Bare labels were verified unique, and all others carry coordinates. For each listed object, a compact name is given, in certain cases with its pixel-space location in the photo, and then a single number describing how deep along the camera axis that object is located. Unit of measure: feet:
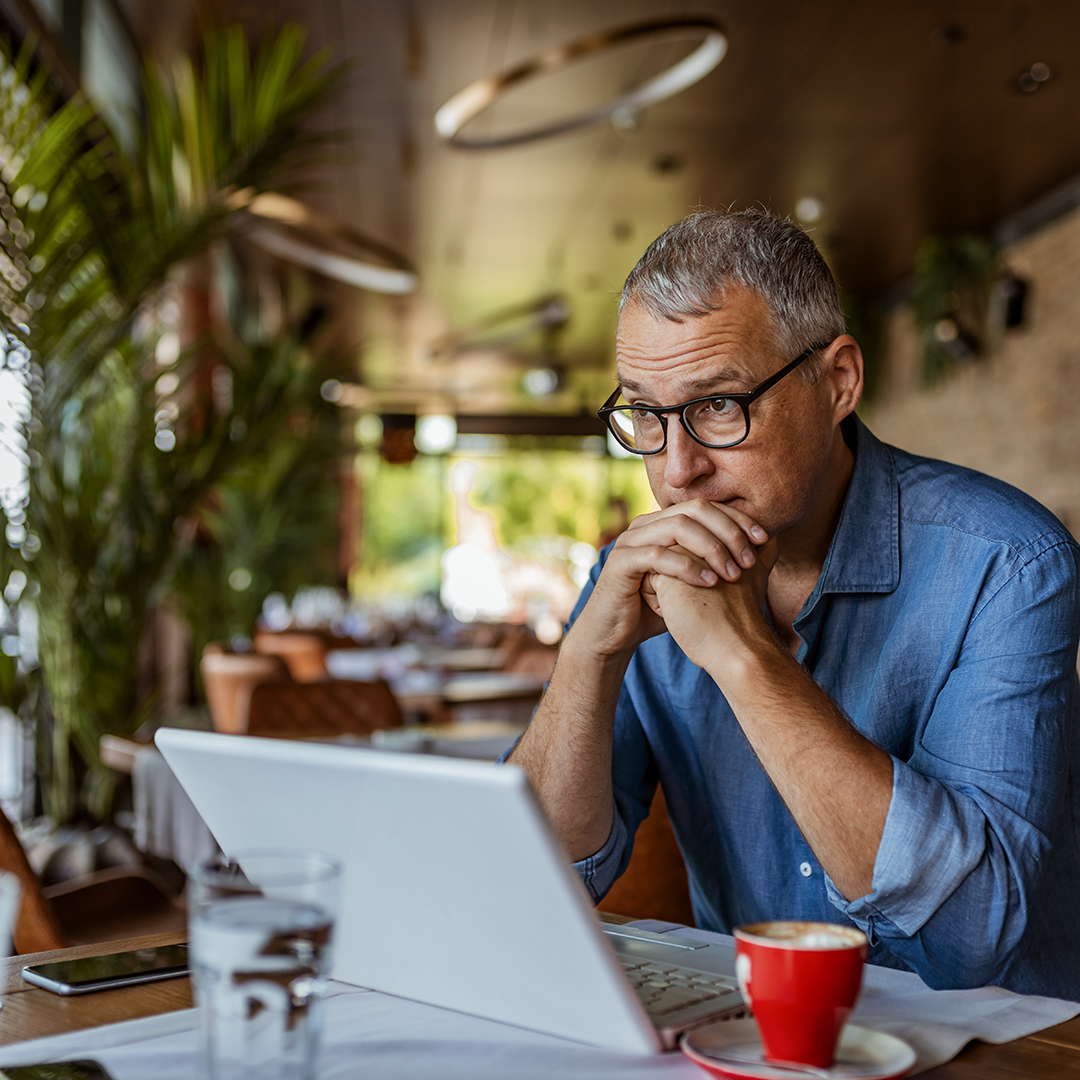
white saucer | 2.22
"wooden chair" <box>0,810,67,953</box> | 4.31
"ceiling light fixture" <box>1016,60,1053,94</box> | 17.89
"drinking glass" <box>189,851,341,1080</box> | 1.86
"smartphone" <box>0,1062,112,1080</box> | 2.24
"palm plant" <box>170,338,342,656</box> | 19.85
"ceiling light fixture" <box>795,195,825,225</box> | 24.22
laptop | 2.09
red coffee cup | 2.17
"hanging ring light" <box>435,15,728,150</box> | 15.10
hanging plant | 25.29
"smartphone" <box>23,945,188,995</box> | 2.88
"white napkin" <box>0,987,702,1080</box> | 2.31
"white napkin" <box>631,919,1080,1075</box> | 2.50
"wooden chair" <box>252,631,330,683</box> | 17.98
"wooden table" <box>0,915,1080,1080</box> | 2.38
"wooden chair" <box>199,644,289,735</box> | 12.75
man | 3.22
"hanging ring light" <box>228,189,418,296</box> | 23.82
